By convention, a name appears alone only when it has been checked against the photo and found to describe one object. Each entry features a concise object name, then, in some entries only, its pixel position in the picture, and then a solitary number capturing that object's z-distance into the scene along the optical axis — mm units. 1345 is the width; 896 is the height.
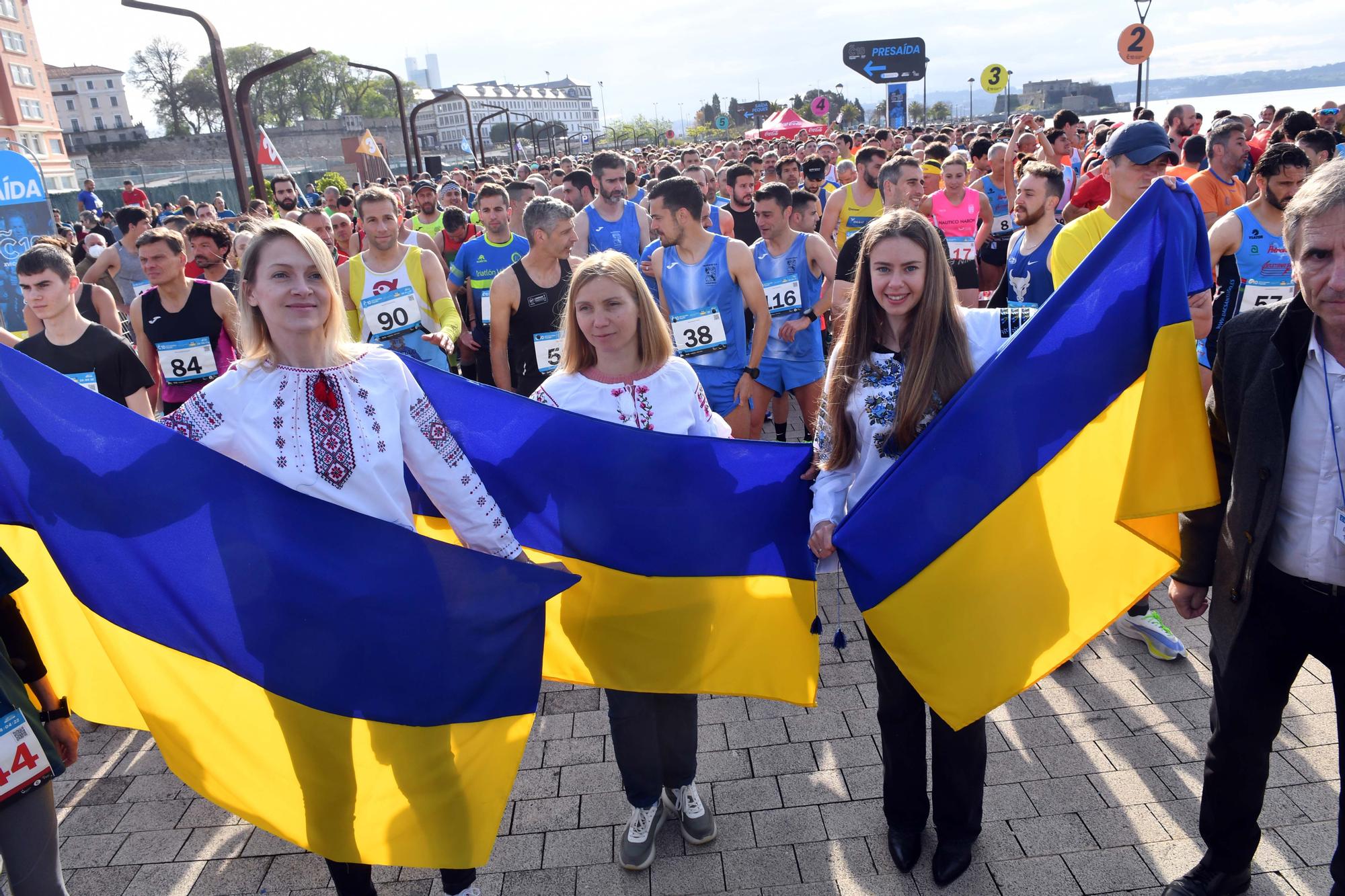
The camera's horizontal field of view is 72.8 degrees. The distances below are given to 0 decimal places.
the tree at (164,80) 96312
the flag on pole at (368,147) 19672
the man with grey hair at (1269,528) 2256
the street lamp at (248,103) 13359
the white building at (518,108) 149125
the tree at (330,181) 35062
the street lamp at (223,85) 12180
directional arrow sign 35406
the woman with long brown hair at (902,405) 2814
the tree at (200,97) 100812
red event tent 32188
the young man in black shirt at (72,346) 4316
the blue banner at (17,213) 8453
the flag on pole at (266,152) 15141
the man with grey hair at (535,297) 5207
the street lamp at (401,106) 23236
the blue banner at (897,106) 33219
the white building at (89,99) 99125
